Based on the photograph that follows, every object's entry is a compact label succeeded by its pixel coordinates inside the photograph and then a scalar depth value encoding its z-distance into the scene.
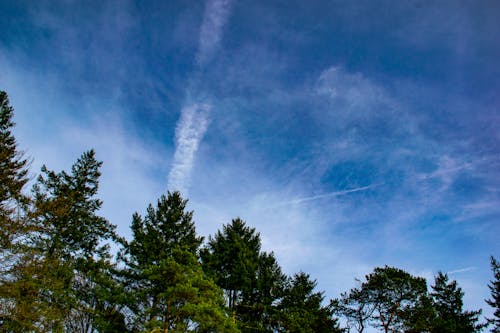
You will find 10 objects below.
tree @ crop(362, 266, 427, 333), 24.93
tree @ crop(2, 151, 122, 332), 12.01
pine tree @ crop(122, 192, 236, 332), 14.88
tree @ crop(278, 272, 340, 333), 21.88
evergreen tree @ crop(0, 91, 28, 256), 11.16
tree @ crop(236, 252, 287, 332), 22.95
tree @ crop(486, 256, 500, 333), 29.92
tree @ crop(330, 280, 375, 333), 26.36
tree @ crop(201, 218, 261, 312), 24.40
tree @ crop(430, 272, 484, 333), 29.68
